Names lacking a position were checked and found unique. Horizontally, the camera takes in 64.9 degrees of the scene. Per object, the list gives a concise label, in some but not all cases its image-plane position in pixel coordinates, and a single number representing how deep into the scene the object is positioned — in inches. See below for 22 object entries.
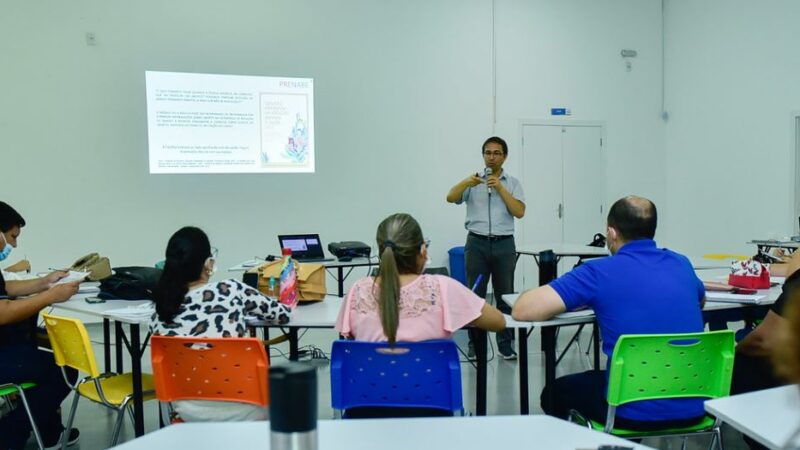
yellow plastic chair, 92.4
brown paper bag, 112.7
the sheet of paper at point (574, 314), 90.0
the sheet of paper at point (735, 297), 101.3
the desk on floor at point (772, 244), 197.9
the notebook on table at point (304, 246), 191.6
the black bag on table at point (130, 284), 119.1
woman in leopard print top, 84.5
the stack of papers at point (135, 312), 101.5
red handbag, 110.7
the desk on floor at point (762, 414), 47.8
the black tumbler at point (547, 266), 107.2
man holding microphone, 177.0
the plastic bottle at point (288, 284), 104.4
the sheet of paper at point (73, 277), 122.7
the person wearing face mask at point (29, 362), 104.0
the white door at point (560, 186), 280.5
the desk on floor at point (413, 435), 45.6
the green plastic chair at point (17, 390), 98.2
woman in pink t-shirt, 76.4
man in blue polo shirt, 80.0
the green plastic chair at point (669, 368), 76.3
